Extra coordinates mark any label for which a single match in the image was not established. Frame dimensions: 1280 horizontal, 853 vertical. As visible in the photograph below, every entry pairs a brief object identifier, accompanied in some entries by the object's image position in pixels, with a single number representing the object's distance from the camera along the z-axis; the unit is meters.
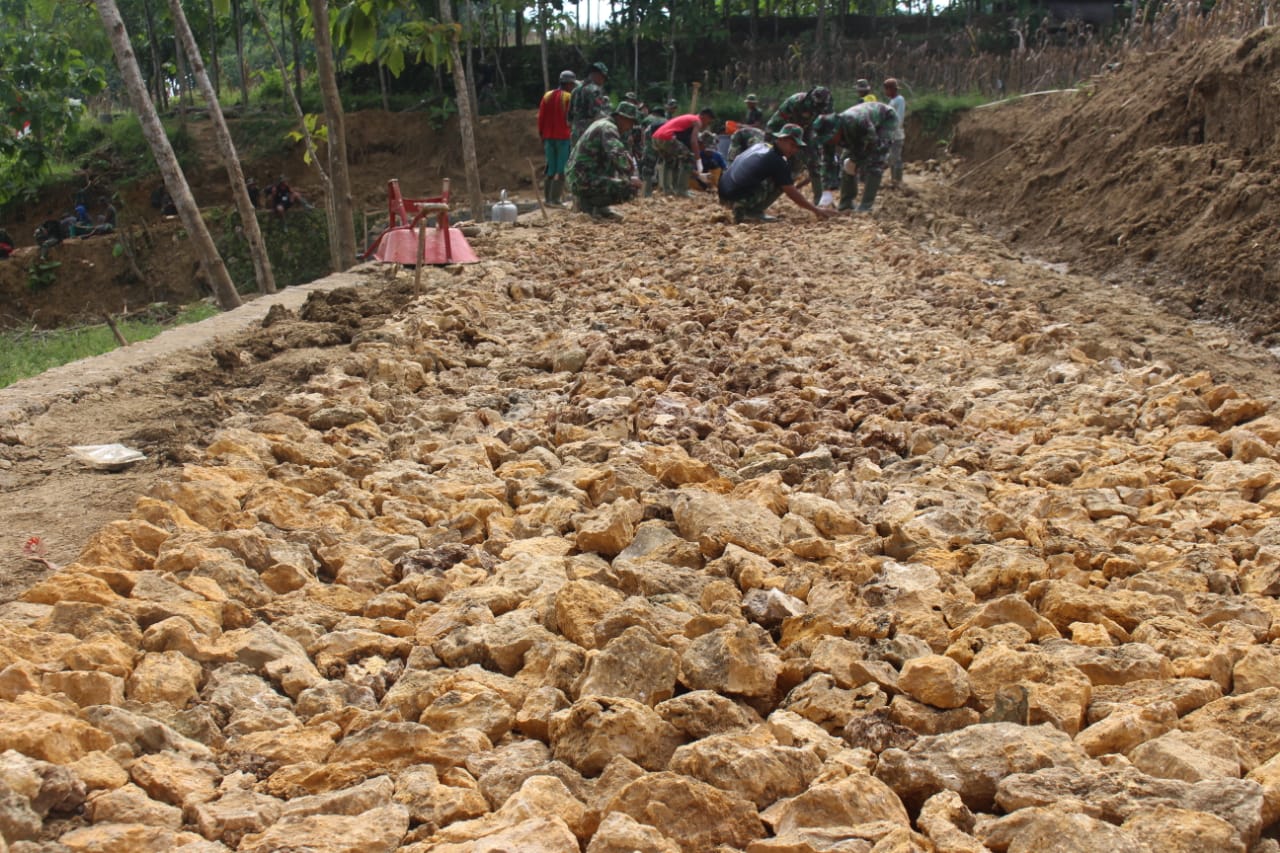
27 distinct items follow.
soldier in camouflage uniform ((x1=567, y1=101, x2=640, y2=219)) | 10.02
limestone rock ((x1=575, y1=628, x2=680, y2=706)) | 2.21
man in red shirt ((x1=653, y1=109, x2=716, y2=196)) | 12.74
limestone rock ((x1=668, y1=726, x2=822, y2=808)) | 1.91
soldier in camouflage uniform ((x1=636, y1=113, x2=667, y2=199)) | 14.37
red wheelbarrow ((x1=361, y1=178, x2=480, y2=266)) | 7.54
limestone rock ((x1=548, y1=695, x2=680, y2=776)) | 2.03
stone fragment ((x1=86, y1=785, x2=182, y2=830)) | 1.77
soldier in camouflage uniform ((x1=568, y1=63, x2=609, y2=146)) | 11.67
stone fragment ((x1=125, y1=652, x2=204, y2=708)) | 2.16
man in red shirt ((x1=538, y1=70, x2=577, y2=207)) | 11.58
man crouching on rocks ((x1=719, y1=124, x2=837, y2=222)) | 9.66
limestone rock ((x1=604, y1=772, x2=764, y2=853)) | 1.80
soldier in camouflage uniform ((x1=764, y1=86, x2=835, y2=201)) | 11.30
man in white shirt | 12.98
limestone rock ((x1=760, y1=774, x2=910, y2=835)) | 1.80
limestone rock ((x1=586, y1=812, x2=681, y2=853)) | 1.72
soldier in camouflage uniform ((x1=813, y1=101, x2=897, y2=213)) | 10.84
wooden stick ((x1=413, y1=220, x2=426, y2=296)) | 6.40
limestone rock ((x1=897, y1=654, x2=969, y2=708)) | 2.20
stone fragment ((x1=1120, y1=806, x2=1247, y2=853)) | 1.73
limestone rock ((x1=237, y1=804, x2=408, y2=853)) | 1.73
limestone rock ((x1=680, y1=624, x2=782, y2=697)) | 2.25
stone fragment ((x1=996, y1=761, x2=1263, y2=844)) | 1.81
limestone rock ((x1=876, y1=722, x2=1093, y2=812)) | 1.93
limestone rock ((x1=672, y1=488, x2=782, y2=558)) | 2.99
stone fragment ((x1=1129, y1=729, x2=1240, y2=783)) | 1.91
